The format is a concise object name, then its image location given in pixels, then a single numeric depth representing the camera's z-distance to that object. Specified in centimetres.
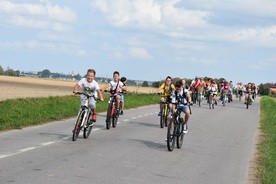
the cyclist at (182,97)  1521
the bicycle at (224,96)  4353
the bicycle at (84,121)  1488
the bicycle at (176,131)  1416
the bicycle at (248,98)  4236
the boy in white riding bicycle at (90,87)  1538
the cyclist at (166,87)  2061
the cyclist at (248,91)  4278
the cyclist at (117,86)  1972
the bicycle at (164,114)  2085
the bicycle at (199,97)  3937
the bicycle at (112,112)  1886
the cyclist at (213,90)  3901
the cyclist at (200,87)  3948
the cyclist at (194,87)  4012
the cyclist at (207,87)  3999
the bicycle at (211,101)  3794
